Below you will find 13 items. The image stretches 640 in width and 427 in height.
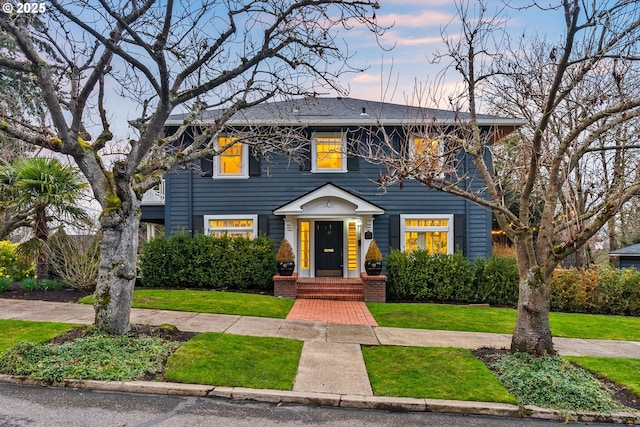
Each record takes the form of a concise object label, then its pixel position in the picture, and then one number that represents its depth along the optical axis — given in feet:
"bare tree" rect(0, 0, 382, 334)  19.53
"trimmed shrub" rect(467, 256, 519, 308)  38.11
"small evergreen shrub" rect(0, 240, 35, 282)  37.78
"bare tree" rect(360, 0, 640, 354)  16.57
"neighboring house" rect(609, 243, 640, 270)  51.39
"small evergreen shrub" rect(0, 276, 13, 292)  32.73
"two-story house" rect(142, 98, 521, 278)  44.01
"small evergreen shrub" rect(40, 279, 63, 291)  33.47
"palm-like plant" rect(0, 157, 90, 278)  29.43
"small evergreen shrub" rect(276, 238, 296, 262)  38.96
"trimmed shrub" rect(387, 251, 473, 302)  38.27
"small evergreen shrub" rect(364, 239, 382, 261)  38.78
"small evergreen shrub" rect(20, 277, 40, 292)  32.80
